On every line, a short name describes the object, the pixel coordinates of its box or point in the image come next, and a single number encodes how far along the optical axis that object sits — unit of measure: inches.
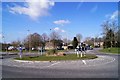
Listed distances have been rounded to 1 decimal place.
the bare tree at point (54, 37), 1281.8
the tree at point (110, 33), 1134.4
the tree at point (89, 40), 1842.6
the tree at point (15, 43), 1312.2
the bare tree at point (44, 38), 1273.2
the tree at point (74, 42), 1440.8
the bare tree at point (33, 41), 1130.3
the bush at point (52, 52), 519.3
